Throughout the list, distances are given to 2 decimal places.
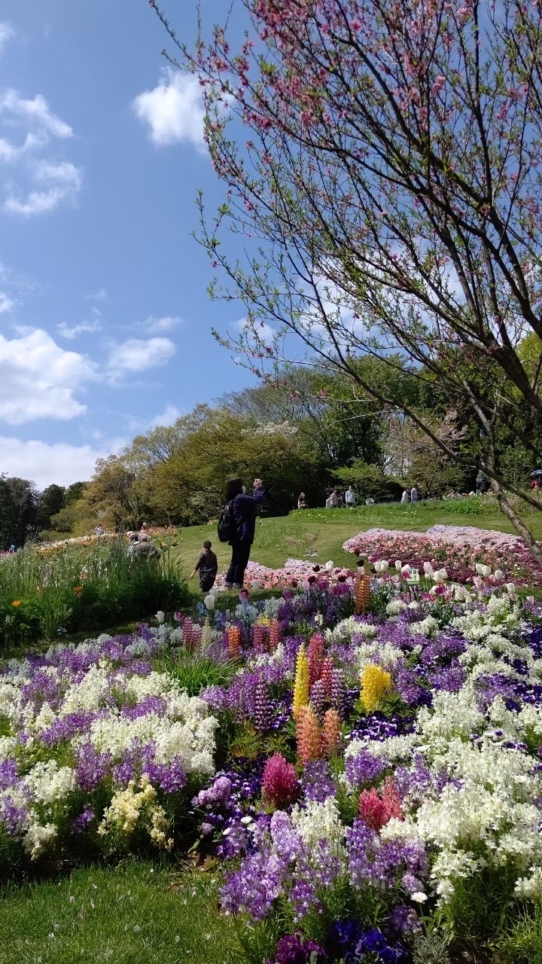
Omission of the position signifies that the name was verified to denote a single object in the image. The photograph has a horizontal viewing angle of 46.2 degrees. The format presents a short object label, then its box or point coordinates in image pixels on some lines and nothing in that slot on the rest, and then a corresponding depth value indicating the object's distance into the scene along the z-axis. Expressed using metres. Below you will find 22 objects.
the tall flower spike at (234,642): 5.62
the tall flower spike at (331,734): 3.57
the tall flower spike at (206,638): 5.49
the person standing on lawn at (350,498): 29.44
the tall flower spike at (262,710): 4.17
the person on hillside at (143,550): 10.48
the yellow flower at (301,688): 4.09
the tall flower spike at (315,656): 4.59
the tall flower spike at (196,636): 5.88
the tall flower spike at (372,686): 4.13
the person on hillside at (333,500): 28.74
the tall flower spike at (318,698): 4.12
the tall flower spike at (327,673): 4.27
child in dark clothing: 10.28
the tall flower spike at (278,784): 3.23
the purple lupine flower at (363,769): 3.18
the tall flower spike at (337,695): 4.21
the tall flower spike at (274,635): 5.71
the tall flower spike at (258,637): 5.66
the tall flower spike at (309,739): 3.53
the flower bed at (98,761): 3.26
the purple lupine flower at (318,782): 3.09
